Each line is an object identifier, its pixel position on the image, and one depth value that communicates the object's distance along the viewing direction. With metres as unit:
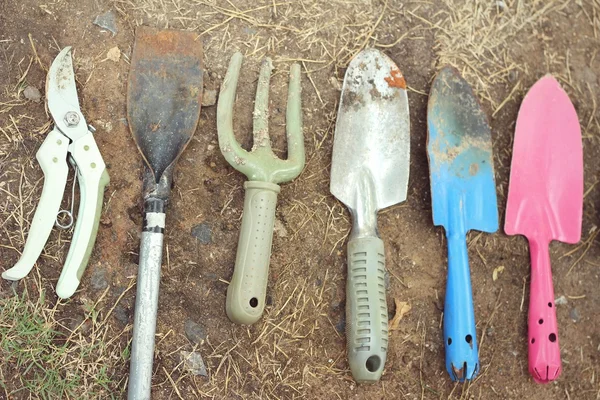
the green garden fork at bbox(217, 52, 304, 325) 0.50
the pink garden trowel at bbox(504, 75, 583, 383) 0.58
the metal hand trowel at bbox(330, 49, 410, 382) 0.51
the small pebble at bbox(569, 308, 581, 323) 0.61
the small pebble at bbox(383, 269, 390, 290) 0.56
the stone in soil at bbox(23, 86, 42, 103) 0.52
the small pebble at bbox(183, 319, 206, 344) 0.52
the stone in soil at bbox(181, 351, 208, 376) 0.51
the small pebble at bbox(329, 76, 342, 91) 0.58
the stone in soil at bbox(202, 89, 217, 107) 0.55
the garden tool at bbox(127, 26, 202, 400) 0.49
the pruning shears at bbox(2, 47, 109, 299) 0.48
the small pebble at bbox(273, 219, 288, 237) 0.55
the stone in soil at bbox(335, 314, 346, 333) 0.54
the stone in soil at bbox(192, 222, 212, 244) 0.53
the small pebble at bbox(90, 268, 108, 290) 0.51
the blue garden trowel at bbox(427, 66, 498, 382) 0.55
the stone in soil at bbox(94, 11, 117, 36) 0.55
